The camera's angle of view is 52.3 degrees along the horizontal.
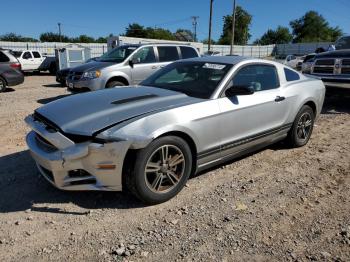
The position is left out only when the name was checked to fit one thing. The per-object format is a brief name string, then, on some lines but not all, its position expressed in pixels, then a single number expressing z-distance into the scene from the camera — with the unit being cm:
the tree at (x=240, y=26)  8500
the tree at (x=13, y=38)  7505
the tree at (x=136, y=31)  8975
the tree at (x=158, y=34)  8612
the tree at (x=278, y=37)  10406
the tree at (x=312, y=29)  10325
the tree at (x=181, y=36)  7372
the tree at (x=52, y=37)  9225
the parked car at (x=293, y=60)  2678
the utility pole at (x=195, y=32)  8182
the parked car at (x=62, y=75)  1430
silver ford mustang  346
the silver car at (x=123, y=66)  931
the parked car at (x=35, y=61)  2258
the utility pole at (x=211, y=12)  3828
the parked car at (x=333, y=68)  886
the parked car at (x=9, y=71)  1294
